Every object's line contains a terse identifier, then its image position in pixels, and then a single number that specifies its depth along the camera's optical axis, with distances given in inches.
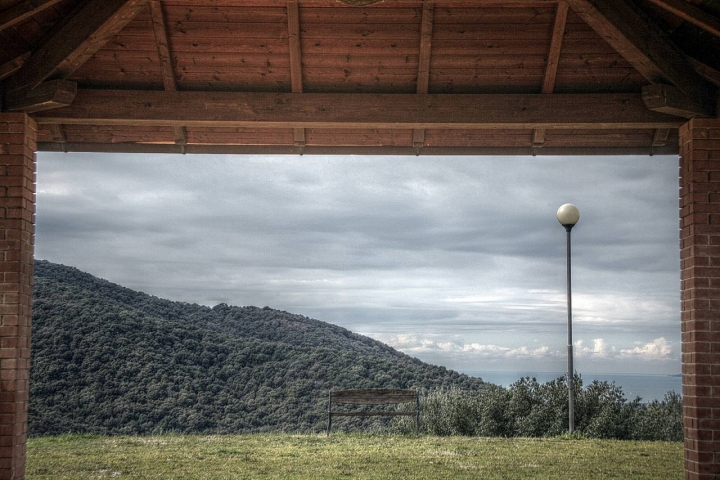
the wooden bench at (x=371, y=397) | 478.9
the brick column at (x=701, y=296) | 249.0
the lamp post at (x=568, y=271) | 446.9
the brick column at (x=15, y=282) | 246.7
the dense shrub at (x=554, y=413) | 480.4
